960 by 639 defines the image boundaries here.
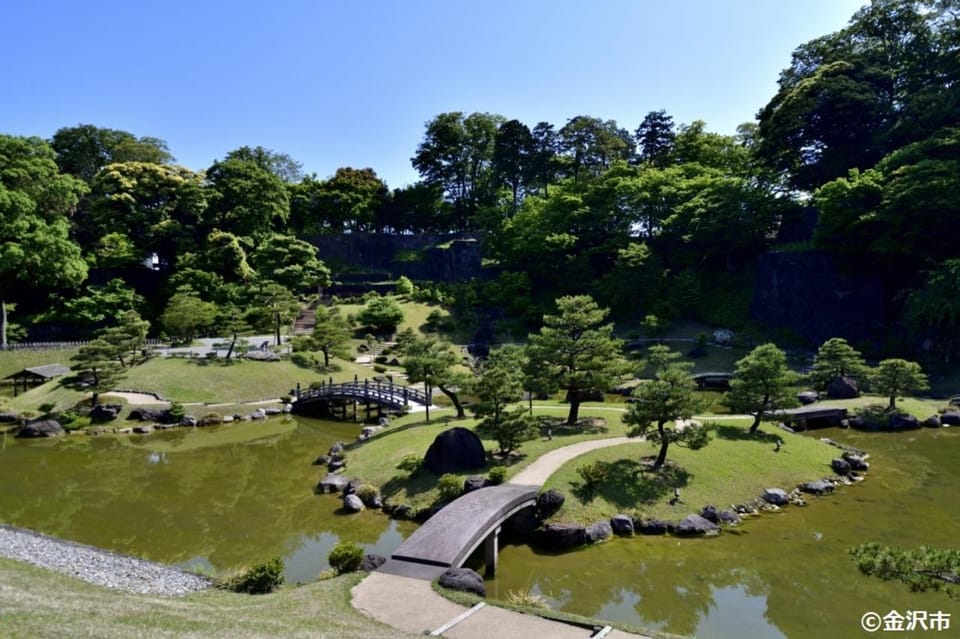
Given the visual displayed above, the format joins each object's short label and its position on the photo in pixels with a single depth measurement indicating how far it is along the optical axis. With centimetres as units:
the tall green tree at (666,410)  1888
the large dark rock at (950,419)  2773
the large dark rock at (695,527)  1595
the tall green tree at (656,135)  6538
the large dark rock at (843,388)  3120
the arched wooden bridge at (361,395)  3186
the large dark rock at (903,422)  2742
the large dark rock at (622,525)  1602
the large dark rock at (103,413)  3055
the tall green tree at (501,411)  2003
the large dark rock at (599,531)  1552
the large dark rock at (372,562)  1288
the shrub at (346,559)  1305
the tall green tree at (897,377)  2830
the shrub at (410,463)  1975
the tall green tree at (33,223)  4150
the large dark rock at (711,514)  1666
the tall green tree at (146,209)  5459
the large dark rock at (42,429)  2853
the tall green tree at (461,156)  6806
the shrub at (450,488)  1764
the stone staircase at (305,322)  4944
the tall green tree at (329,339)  3944
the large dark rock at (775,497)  1802
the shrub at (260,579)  1228
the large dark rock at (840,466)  2077
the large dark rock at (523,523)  1599
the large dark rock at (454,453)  1938
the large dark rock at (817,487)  1902
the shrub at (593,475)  1758
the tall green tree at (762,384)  2319
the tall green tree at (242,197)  5675
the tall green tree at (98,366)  3150
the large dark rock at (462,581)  1120
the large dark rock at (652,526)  1605
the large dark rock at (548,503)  1620
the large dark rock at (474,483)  1756
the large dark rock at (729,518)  1661
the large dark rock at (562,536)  1529
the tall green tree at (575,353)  2291
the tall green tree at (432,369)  2559
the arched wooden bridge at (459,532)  1220
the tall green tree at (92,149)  6606
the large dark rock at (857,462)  2152
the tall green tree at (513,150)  6462
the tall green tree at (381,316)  4872
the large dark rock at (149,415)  3086
